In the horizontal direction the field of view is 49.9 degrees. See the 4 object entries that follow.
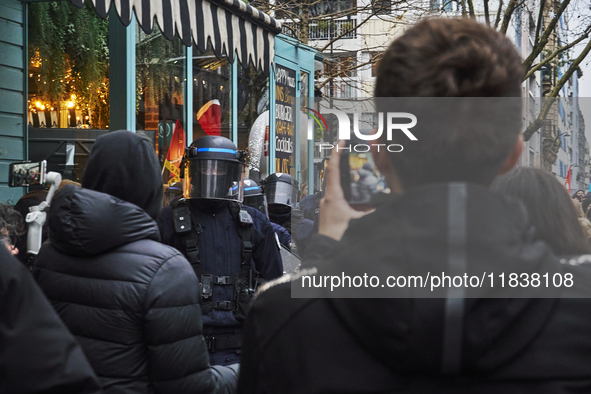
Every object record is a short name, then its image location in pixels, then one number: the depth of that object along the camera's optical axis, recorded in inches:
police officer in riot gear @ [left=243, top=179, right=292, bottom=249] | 224.7
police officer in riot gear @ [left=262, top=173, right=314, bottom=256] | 266.8
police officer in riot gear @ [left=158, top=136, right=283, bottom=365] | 142.6
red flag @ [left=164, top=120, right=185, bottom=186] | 282.5
